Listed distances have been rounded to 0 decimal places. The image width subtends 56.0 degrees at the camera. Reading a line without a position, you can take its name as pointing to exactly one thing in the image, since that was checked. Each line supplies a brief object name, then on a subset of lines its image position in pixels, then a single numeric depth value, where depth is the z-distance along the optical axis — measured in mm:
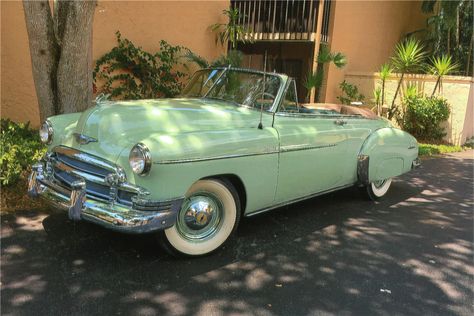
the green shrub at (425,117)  10234
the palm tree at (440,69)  10297
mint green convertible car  3135
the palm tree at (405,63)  10391
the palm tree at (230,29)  8688
